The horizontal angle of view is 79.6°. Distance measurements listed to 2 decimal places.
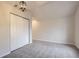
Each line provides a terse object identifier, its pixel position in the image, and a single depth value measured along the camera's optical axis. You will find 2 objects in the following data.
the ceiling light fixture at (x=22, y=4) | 1.69
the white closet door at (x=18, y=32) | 2.49
